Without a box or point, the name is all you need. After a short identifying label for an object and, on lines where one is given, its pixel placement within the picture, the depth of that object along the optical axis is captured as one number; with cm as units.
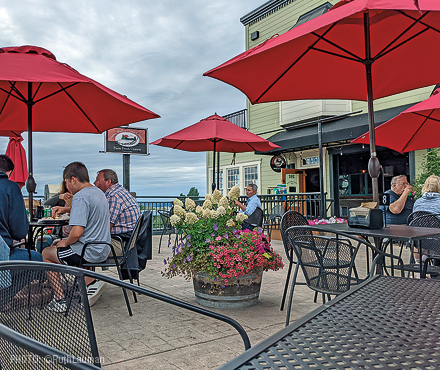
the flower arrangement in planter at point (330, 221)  710
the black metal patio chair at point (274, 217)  948
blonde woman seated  493
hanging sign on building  1354
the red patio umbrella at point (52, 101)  372
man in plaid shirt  451
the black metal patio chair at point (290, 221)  383
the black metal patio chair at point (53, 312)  127
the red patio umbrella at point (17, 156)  739
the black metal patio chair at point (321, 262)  283
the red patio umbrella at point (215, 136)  723
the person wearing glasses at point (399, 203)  581
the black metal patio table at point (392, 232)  254
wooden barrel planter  385
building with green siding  1075
